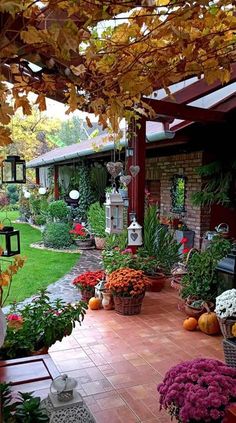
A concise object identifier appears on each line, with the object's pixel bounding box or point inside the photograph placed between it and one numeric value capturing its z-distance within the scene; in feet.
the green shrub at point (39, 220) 41.59
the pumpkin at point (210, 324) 11.57
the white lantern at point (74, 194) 34.22
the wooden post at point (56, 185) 41.98
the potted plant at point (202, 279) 12.52
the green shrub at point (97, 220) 28.35
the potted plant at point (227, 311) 9.97
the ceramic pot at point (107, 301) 13.75
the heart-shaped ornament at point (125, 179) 13.56
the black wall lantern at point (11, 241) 7.75
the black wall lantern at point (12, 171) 8.69
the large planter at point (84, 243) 30.01
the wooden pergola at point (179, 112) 13.43
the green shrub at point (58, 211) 33.19
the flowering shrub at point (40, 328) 7.92
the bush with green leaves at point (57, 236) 30.19
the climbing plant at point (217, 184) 18.49
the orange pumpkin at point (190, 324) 11.94
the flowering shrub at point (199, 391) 5.59
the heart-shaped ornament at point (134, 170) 14.20
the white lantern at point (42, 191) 42.24
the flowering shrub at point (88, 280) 14.53
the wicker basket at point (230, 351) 8.59
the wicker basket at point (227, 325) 10.08
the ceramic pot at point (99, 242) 28.93
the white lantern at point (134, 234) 13.73
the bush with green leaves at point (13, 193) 63.52
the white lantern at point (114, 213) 12.95
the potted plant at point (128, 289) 12.85
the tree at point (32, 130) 58.44
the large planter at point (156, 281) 15.72
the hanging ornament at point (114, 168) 12.86
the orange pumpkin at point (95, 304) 13.88
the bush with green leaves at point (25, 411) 4.92
